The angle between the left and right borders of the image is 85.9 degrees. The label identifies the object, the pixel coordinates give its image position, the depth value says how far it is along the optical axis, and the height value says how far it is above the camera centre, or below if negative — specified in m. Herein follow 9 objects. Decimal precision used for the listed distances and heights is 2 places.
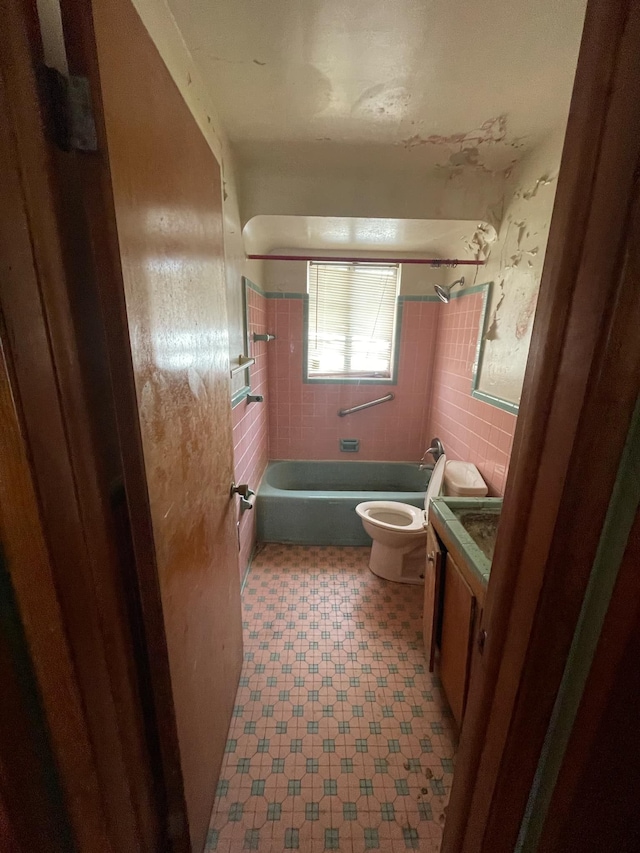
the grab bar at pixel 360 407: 3.17 -0.65
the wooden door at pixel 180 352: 0.61 -0.05
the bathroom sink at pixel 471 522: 1.21 -0.72
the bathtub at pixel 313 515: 2.52 -1.29
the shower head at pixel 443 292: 2.51 +0.31
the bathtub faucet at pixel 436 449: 2.73 -0.88
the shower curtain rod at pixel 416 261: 2.10 +0.45
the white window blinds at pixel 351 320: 3.04 +0.12
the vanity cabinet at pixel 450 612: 1.15 -1.01
